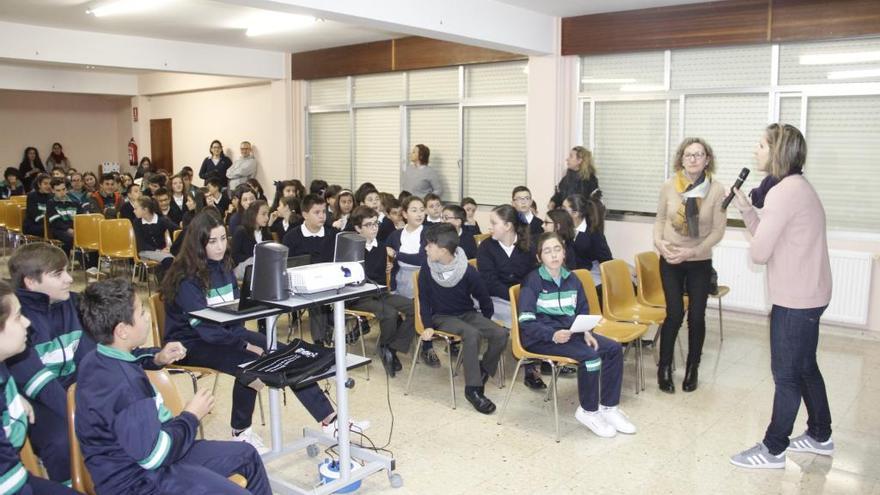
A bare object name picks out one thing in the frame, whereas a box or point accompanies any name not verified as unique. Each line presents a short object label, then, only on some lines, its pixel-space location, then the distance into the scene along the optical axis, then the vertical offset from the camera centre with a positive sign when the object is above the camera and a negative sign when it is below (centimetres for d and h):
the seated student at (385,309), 501 -94
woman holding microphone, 333 -41
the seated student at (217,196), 905 -34
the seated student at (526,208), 612 -32
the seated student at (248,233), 588 -52
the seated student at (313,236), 554 -50
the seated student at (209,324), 364 -77
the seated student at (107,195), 985 -38
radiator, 606 -93
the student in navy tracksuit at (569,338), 398 -89
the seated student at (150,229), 730 -59
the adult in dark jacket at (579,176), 718 -7
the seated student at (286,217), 662 -44
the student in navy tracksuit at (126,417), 226 -76
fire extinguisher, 1455 +31
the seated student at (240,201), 681 -32
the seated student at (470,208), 707 -37
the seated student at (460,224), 587 -44
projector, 291 -42
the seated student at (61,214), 846 -53
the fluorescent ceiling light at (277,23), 782 +152
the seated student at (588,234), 546 -47
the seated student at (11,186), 1221 -31
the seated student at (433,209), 642 -34
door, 1362 +40
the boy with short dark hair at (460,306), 437 -83
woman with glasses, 447 -40
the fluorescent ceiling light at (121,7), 725 +155
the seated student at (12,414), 212 -72
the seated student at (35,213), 871 -53
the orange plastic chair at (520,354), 398 -98
